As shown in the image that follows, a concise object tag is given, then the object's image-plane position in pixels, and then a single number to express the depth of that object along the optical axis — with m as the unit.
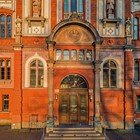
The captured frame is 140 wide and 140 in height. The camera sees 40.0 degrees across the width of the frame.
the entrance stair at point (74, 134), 13.22
